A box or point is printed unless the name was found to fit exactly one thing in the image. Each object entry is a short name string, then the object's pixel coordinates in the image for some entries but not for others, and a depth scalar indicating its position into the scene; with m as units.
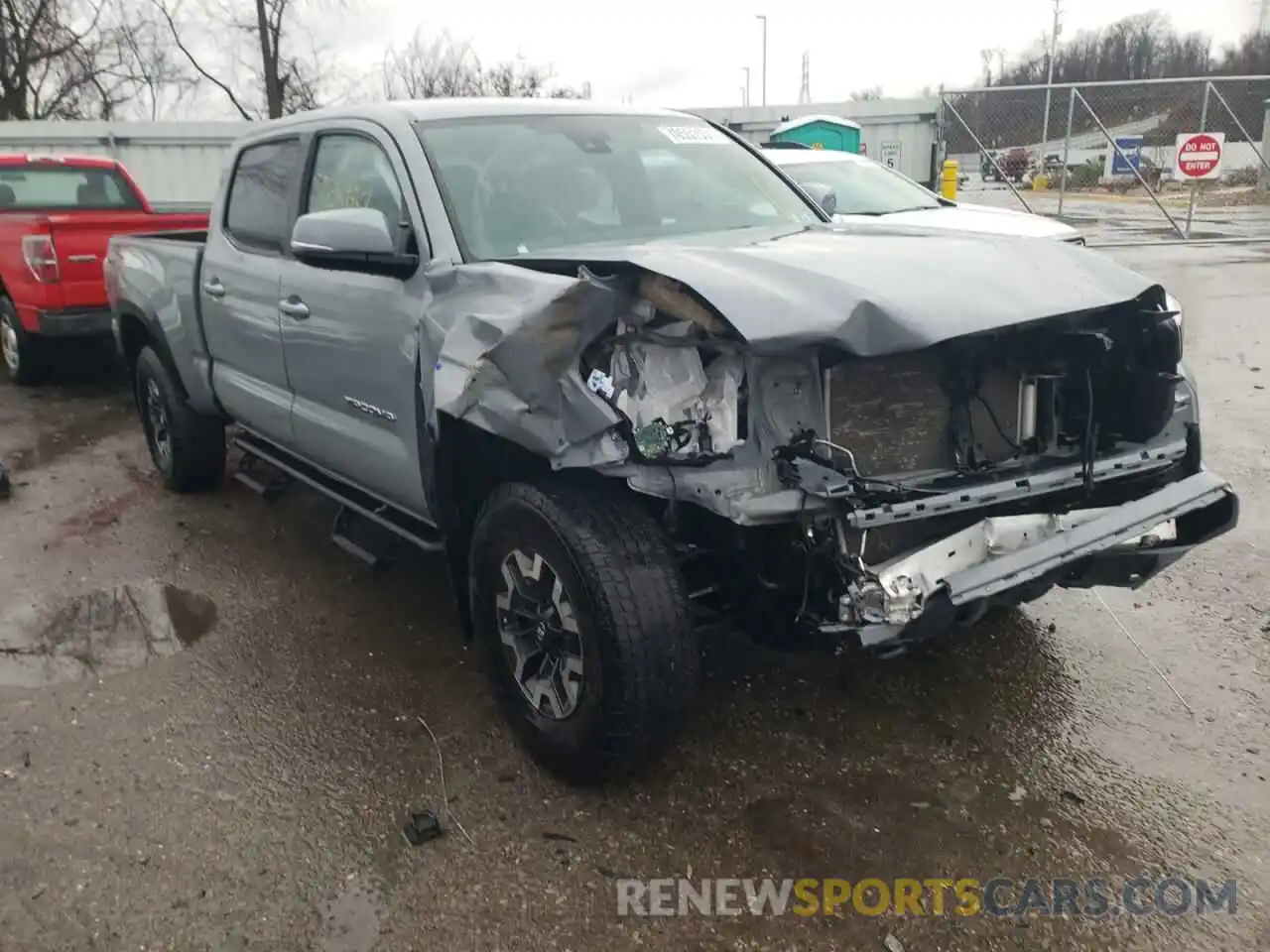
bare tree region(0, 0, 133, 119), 26.83
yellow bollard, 17.82
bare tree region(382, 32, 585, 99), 31.62
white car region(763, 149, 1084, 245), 8.93
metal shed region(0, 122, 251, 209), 17.09
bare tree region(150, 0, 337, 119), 23.80
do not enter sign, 17.12
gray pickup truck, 2.64
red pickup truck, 7.64
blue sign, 18.61
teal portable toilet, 17.08
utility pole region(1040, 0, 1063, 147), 17.80
